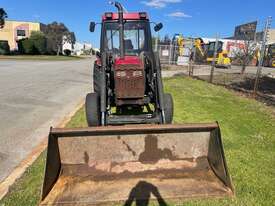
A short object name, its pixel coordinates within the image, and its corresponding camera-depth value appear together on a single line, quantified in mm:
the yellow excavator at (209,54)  20418
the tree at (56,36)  44663
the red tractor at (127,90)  3576
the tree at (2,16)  32811
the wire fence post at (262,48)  6970
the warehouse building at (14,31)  44298
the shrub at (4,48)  34823
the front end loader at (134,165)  2386
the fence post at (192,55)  13358
